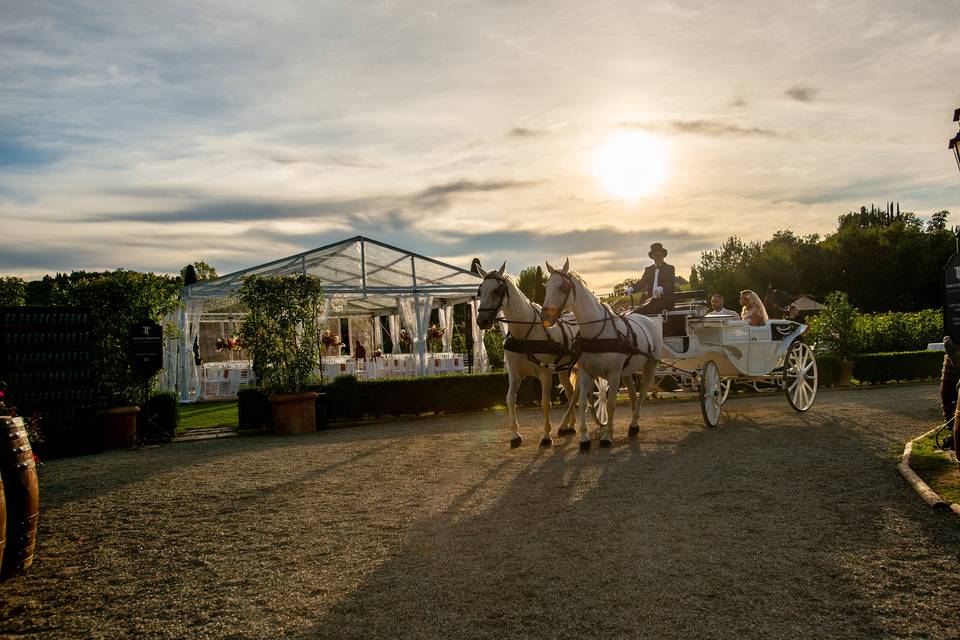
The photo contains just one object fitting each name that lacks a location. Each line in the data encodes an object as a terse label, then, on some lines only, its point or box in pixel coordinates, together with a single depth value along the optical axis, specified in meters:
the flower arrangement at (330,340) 21.75
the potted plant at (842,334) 17.97
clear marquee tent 20.23
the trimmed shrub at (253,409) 13.10
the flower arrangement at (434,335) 24.78
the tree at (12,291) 11.67
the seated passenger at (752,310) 11.51
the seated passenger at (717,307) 11.51
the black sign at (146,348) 11.59
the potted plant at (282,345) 12.59
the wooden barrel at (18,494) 4.78
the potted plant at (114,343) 11.52
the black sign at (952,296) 6.77
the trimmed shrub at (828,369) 17.53
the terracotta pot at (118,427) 11.46
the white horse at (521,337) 8.95
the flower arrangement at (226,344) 23.12
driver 11.16
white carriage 10.73
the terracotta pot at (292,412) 12.51
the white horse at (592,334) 8.84
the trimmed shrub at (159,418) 12.10
